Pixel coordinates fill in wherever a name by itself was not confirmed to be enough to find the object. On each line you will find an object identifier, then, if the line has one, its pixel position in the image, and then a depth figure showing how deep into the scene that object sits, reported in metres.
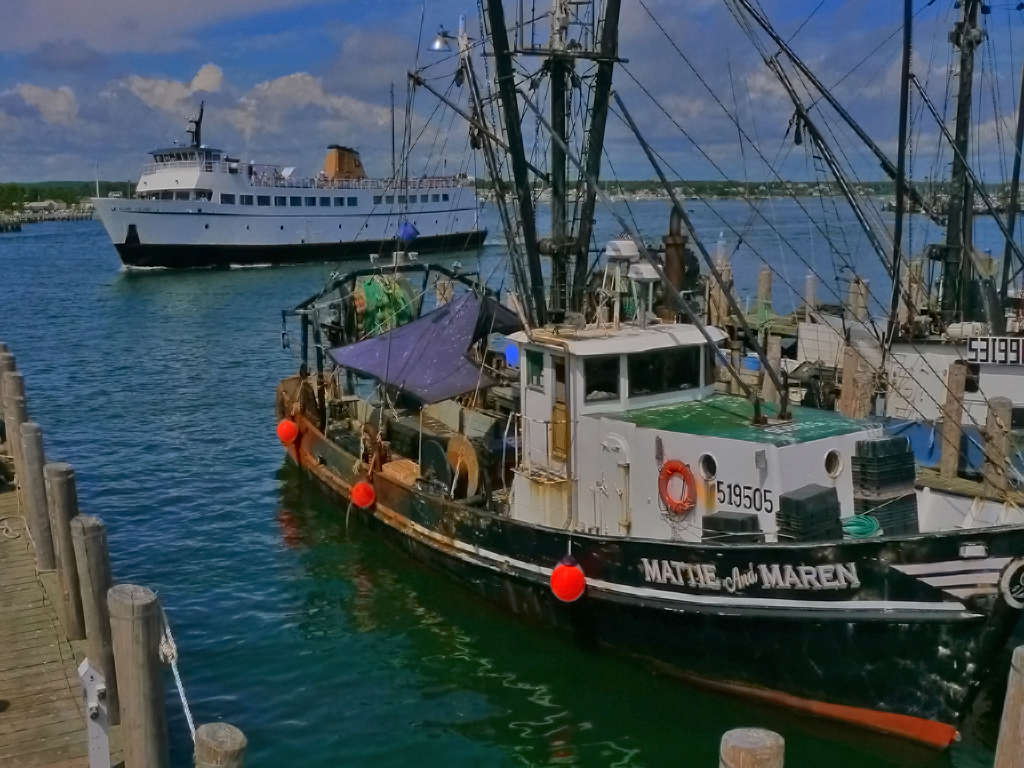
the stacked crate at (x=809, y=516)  10.05
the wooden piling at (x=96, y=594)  8.69
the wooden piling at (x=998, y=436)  13.43
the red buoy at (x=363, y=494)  15.57
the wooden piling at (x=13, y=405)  14.20
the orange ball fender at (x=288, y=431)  19.03
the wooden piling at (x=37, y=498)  11.19
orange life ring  11.05
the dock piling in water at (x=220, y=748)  6.00
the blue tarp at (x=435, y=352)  15.87
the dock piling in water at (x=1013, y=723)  6.40
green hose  10.73
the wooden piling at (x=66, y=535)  9.59
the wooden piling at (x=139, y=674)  7.15
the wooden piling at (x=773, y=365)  18.56
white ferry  73.44
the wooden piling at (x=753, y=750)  5.50
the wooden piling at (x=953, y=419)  14.56
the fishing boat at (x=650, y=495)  9.67
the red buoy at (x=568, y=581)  11.30
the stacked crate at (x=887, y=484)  10.97
